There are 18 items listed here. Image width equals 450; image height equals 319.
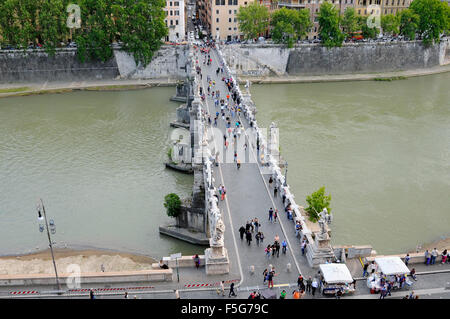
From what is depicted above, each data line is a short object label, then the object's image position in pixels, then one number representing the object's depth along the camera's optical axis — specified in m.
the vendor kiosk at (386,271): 21.70
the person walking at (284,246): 24.25
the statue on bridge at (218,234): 23.22
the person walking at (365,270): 22.88
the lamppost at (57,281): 23.18
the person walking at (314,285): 21.50
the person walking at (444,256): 23.95
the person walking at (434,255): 23.67
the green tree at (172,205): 31.91
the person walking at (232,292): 21.54
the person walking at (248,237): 24.95
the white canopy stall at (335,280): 21.28
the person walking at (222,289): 21.95
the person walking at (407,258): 23.52
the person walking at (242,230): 25.41
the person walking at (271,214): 26.62
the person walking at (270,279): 22.14
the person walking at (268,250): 23.94
